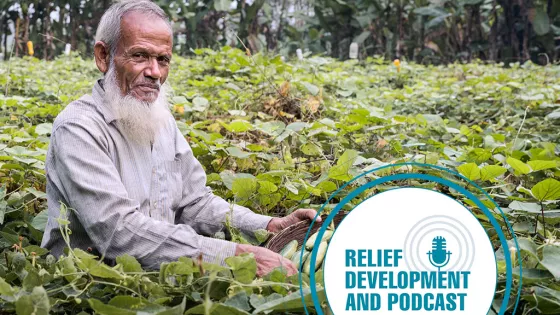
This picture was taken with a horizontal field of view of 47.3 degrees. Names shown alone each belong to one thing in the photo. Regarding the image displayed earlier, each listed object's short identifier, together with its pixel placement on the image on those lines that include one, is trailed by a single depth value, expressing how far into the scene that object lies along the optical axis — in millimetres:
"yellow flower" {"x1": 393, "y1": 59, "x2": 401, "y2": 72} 6703
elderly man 1760
